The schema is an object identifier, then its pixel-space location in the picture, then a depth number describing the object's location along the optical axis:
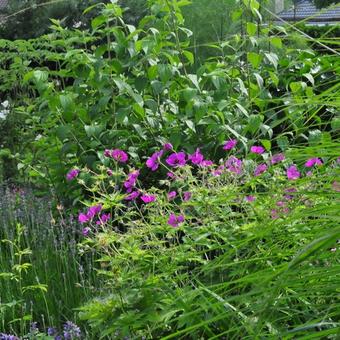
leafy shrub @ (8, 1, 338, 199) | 3.98
